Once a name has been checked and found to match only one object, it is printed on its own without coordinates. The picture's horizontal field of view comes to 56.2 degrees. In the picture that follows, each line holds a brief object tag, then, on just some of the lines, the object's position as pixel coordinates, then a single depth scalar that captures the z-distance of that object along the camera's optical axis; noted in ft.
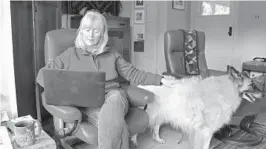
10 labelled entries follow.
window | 13.84
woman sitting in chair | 5.03
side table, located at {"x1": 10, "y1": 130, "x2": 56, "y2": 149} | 4.05
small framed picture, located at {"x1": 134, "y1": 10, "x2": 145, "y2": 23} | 14.30
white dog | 5.40
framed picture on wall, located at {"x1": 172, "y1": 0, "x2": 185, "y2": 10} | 14.01
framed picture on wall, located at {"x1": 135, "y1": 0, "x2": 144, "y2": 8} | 14.26
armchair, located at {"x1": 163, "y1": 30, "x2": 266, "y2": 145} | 7.05
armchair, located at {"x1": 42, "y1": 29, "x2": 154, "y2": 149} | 4.56
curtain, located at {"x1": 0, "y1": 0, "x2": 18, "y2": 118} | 5.19
